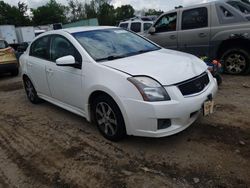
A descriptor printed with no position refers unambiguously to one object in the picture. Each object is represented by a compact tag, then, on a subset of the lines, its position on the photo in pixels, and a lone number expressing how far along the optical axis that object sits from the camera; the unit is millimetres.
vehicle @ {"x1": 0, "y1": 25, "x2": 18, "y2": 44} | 19494
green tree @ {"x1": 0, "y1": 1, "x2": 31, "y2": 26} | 41960
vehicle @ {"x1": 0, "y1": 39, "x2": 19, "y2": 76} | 6864
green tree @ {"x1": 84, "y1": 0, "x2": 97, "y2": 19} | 38454
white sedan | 2289
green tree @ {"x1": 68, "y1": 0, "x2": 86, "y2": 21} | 39508
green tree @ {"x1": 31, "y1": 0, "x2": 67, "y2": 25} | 48208
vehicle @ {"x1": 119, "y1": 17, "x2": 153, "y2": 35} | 8995
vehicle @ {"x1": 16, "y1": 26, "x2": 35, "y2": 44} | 20751
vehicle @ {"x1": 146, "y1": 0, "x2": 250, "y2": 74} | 4721
